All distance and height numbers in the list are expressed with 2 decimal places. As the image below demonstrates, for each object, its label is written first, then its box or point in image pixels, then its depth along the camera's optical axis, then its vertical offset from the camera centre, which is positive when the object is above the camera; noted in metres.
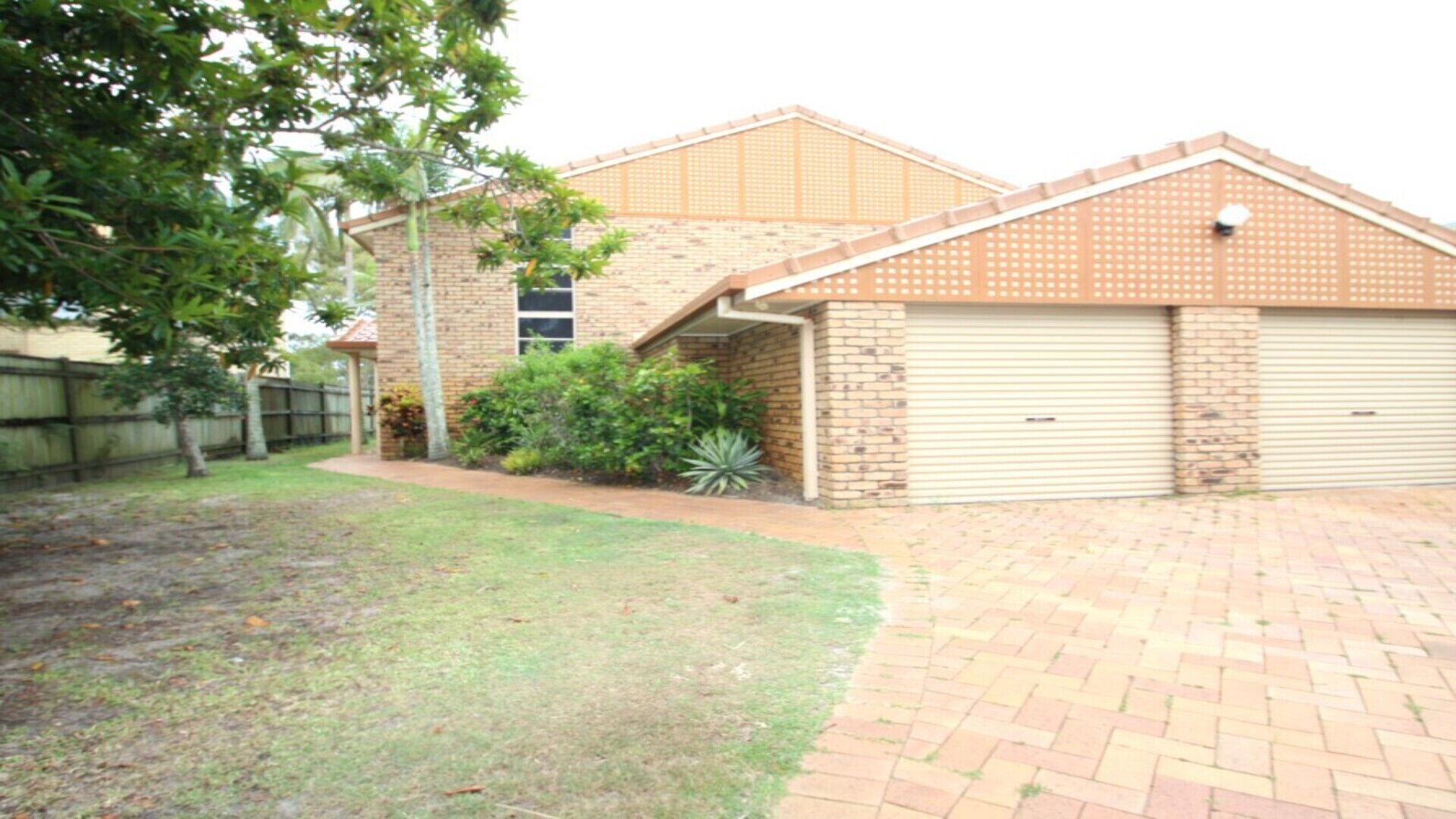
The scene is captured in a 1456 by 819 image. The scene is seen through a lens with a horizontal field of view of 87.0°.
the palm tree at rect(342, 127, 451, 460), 12.77 +1.77
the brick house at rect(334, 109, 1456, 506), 7.55 +0.47
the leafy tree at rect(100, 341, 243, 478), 9.89 +0.25
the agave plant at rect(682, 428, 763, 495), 8.62 -0.81
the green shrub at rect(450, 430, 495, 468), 12.28 -0.82
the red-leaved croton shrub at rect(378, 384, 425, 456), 13.36 -0.25
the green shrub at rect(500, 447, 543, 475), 11.00 -0.93
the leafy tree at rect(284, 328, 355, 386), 29.39 +1.71
